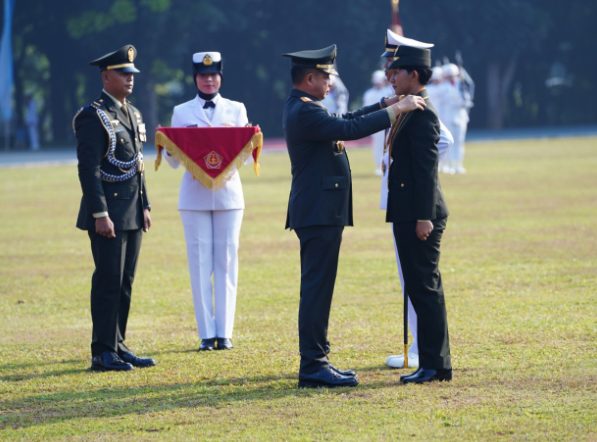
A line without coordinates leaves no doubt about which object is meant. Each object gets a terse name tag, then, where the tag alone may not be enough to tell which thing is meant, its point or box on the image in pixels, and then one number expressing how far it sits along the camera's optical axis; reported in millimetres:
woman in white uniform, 19187
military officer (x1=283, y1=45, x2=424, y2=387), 15781
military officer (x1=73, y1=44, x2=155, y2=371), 17359
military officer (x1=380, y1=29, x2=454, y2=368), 16578
